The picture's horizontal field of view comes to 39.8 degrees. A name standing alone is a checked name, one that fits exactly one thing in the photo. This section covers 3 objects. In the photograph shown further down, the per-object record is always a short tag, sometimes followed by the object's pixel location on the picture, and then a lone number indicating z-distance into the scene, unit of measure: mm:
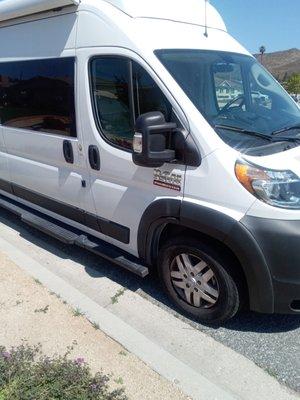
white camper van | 2711
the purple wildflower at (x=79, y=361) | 2611
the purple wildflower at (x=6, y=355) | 2626
